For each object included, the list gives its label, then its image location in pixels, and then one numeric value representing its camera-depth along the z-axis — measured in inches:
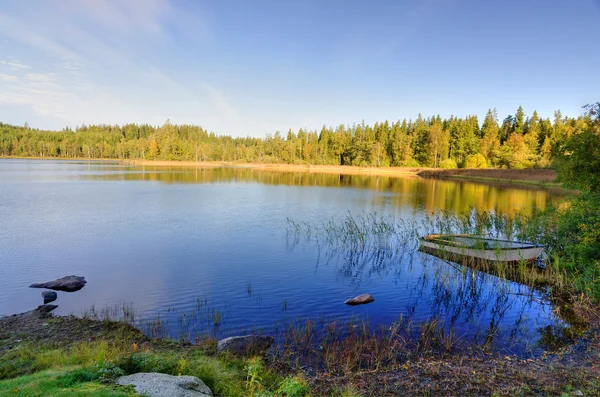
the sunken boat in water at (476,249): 641.0
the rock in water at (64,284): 533.6
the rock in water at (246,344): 348.8
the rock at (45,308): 451.8
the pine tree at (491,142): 3671.5
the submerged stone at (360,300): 516.4
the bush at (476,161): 3590.3
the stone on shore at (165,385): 209.3
